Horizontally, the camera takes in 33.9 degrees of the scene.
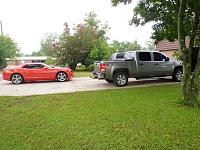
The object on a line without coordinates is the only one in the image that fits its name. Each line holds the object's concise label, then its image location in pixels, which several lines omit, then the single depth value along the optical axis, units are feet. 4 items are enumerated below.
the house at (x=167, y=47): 95.21
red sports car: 62.95
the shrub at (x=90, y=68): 113.29
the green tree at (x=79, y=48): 117.37
